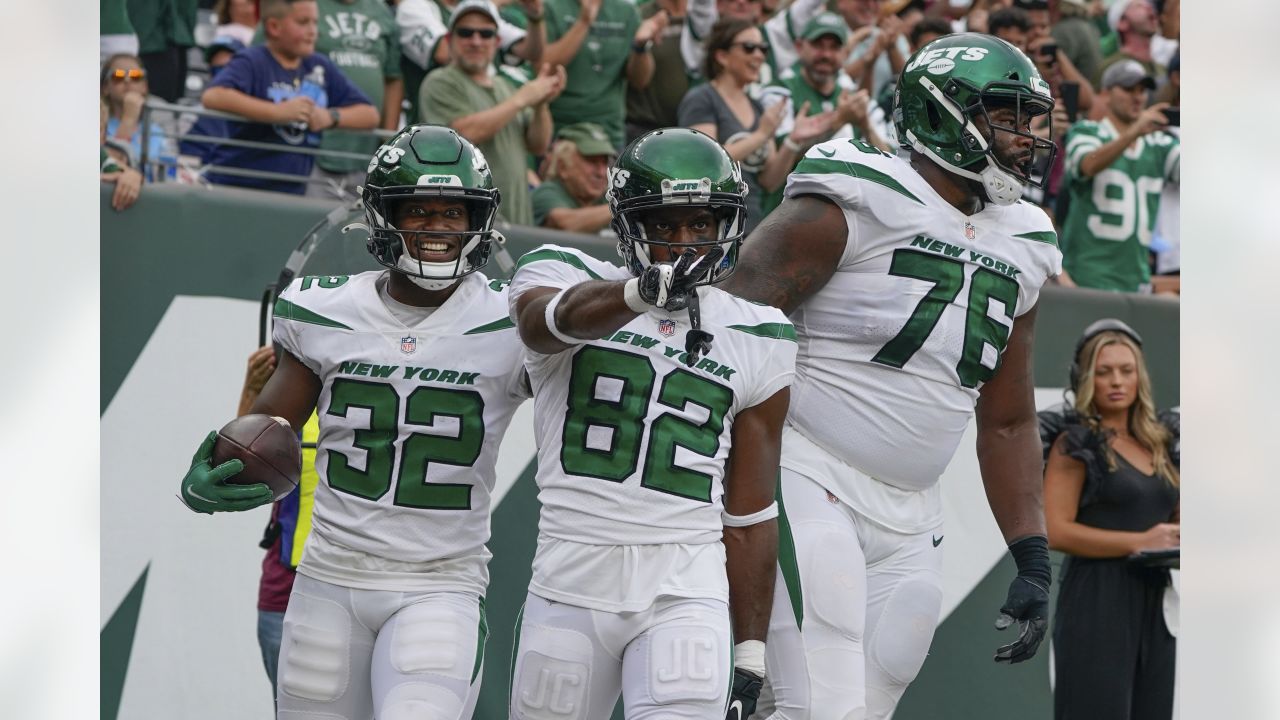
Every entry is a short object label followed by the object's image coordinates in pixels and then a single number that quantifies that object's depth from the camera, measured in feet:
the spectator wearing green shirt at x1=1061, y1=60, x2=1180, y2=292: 53.67
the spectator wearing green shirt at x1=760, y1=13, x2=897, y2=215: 50.24
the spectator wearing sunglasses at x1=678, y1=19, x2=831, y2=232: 47.37
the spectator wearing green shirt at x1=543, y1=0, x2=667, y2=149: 49.96
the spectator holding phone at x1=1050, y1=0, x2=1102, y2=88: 63.62
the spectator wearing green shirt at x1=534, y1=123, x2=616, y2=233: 47.26
